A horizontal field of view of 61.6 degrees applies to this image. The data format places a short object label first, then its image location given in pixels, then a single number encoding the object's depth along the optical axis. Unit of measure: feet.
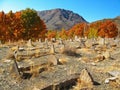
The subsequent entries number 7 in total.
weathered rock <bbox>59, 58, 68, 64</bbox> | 25.49
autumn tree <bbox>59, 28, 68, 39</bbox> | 162.35
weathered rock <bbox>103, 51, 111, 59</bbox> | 29.13
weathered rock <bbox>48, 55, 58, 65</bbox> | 24.41
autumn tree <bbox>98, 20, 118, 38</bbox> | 123.65
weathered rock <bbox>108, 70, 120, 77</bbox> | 20.68
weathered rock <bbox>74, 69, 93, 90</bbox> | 18.78
